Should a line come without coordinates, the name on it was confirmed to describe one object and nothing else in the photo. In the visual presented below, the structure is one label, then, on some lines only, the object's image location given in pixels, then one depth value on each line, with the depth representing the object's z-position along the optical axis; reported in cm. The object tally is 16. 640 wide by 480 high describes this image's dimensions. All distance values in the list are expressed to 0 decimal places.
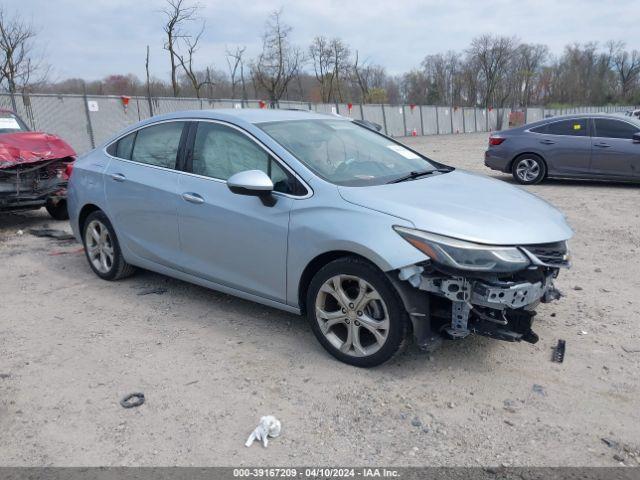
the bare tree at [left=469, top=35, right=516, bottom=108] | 7769
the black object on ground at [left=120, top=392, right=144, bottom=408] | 325
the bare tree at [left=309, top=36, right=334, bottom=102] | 5038
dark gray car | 1047
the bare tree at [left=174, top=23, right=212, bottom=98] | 3284
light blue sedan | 323
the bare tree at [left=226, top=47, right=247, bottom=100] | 4219
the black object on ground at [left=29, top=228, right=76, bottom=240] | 758
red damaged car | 766
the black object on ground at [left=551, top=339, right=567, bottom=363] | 368
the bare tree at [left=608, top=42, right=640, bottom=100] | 9225
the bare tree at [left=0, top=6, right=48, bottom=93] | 2592
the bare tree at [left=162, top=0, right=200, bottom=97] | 2983
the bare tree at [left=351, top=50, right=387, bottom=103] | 5687
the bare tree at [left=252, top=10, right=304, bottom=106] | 3984
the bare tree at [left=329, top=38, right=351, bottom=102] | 5091
